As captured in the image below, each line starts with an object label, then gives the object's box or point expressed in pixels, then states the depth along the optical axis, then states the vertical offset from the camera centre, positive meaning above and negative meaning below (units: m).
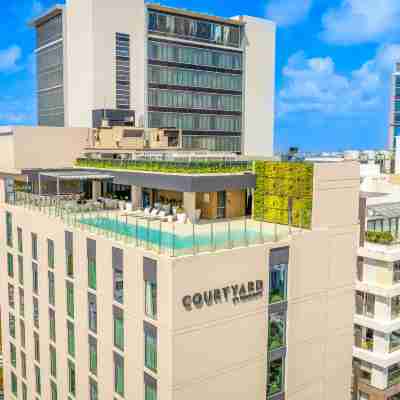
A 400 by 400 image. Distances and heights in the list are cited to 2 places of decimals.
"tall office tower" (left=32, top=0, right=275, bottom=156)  91.19 +15.47
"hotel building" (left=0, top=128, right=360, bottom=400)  24.88 -7.51
